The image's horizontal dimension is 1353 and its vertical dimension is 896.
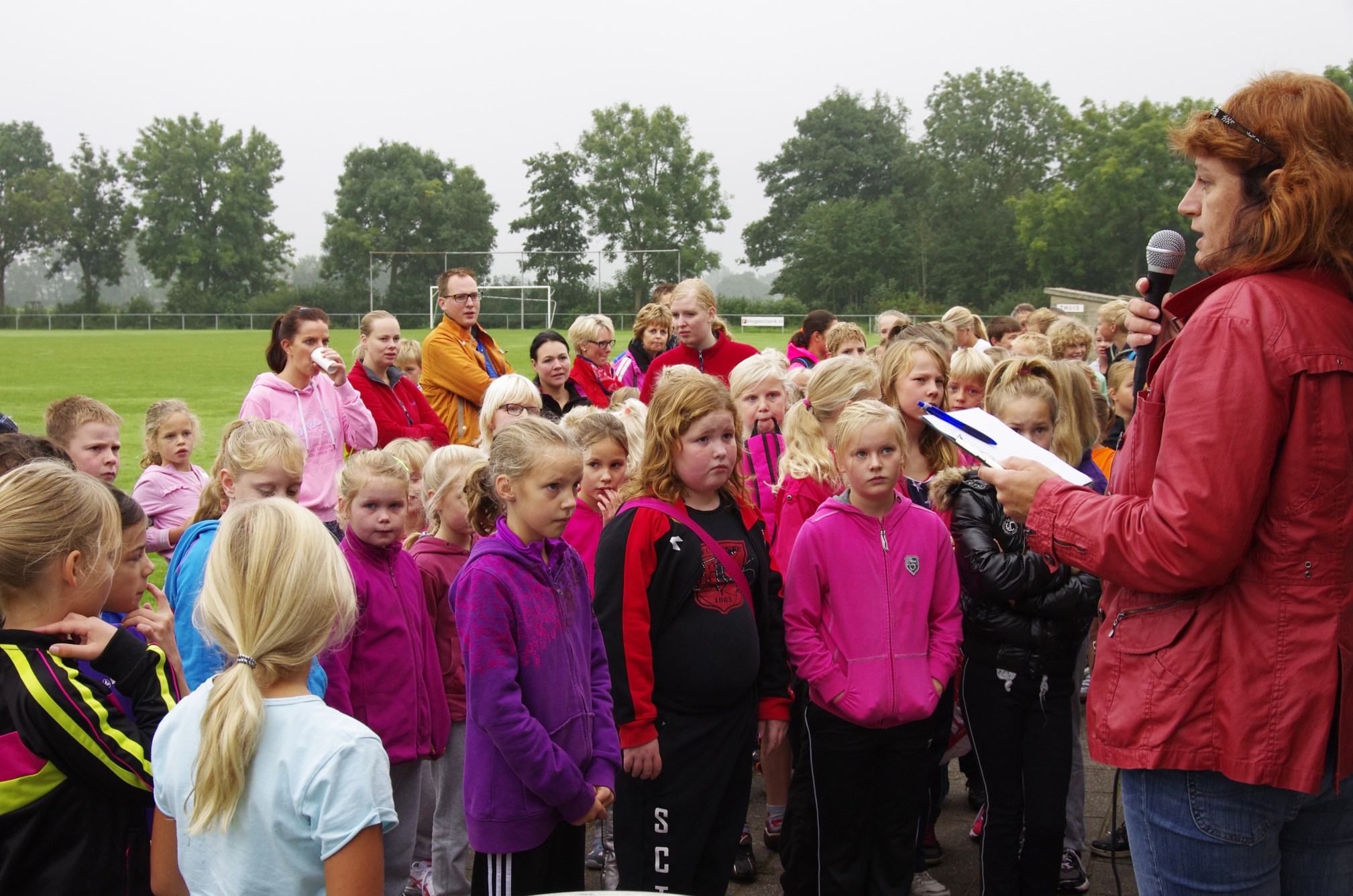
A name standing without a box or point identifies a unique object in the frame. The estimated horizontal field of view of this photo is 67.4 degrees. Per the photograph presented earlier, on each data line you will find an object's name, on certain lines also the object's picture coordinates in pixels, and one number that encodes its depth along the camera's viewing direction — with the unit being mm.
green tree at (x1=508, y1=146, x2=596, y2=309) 67750
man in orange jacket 7391
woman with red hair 1874
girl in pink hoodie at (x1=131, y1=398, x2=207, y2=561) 5348
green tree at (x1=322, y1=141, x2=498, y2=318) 66812
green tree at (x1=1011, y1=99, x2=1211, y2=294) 57875
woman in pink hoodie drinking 5715
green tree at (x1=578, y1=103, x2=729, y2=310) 67562
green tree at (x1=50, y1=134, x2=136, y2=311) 73250
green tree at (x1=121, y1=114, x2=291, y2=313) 70875
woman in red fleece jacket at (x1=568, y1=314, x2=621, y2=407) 7801
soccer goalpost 45594
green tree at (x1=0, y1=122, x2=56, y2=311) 72000
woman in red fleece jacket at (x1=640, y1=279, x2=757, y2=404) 6801
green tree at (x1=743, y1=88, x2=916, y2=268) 79750
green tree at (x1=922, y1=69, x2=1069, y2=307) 65875
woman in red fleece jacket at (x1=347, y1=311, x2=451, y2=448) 6832
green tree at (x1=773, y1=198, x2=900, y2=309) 65688
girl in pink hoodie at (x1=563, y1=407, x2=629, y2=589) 4059
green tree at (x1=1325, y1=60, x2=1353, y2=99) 53781
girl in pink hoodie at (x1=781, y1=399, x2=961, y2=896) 3508
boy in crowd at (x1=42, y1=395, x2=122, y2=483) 4523
